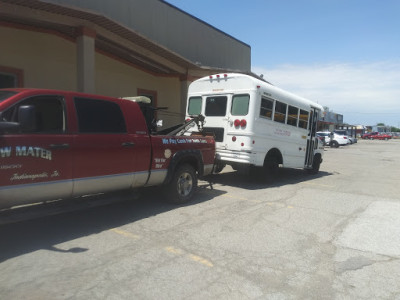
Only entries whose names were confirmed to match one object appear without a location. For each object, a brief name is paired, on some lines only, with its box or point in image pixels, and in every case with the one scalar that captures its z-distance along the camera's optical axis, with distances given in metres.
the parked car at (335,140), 34.28
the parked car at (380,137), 70.32
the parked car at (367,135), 72.05
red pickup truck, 3.95
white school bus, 8.39
